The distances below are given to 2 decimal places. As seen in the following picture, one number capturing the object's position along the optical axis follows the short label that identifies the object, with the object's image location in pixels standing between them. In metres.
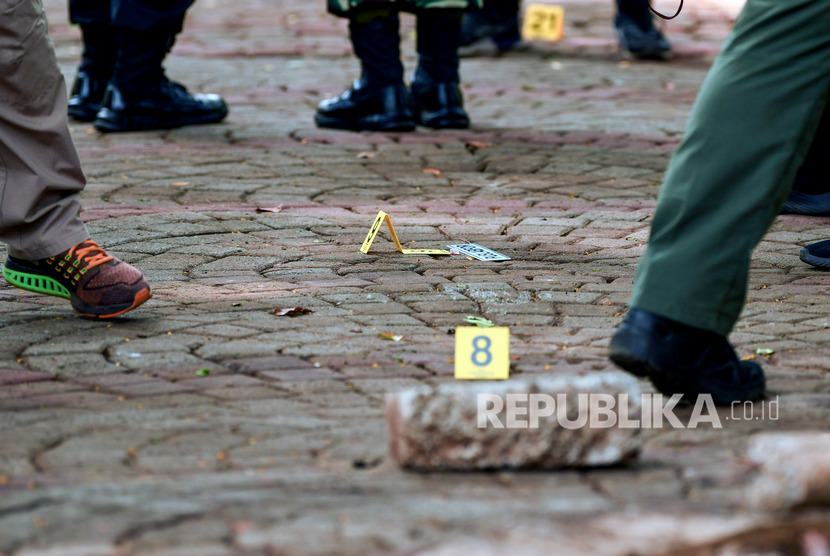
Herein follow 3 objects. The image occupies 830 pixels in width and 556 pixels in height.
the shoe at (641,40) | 17.00
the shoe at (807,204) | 8.66
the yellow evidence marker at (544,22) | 18.30
